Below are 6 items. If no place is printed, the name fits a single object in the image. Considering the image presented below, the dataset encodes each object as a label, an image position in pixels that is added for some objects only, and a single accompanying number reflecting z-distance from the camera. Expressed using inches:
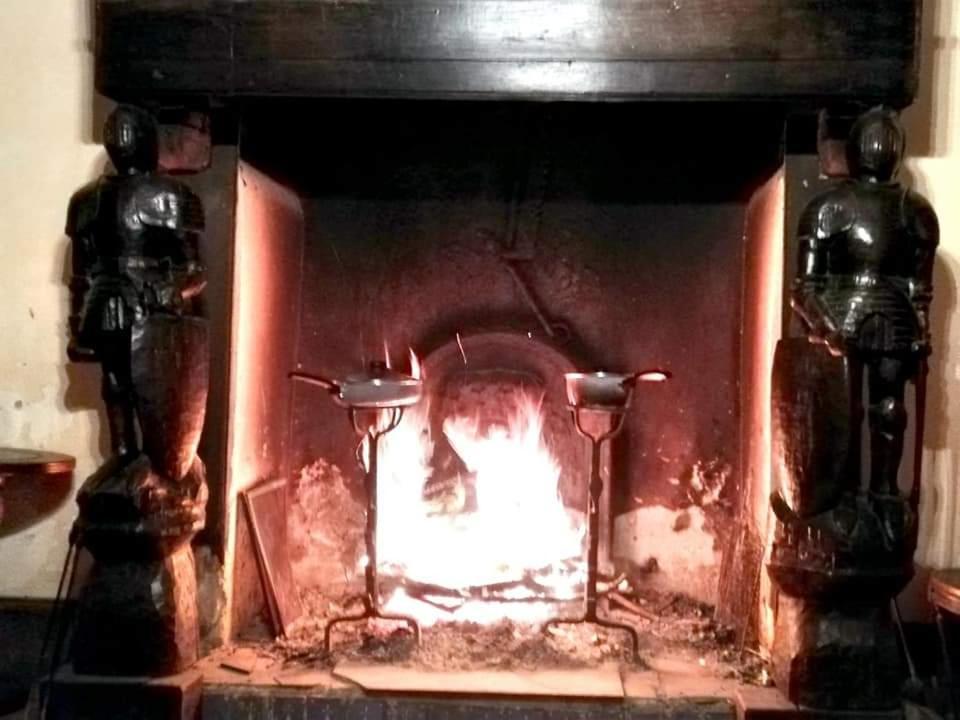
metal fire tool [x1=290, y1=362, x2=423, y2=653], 83.5
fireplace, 88.7
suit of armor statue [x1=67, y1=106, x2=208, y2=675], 77.9
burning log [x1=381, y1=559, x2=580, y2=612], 95.3
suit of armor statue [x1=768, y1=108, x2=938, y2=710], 74.8
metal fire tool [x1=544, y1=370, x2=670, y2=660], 84.3
